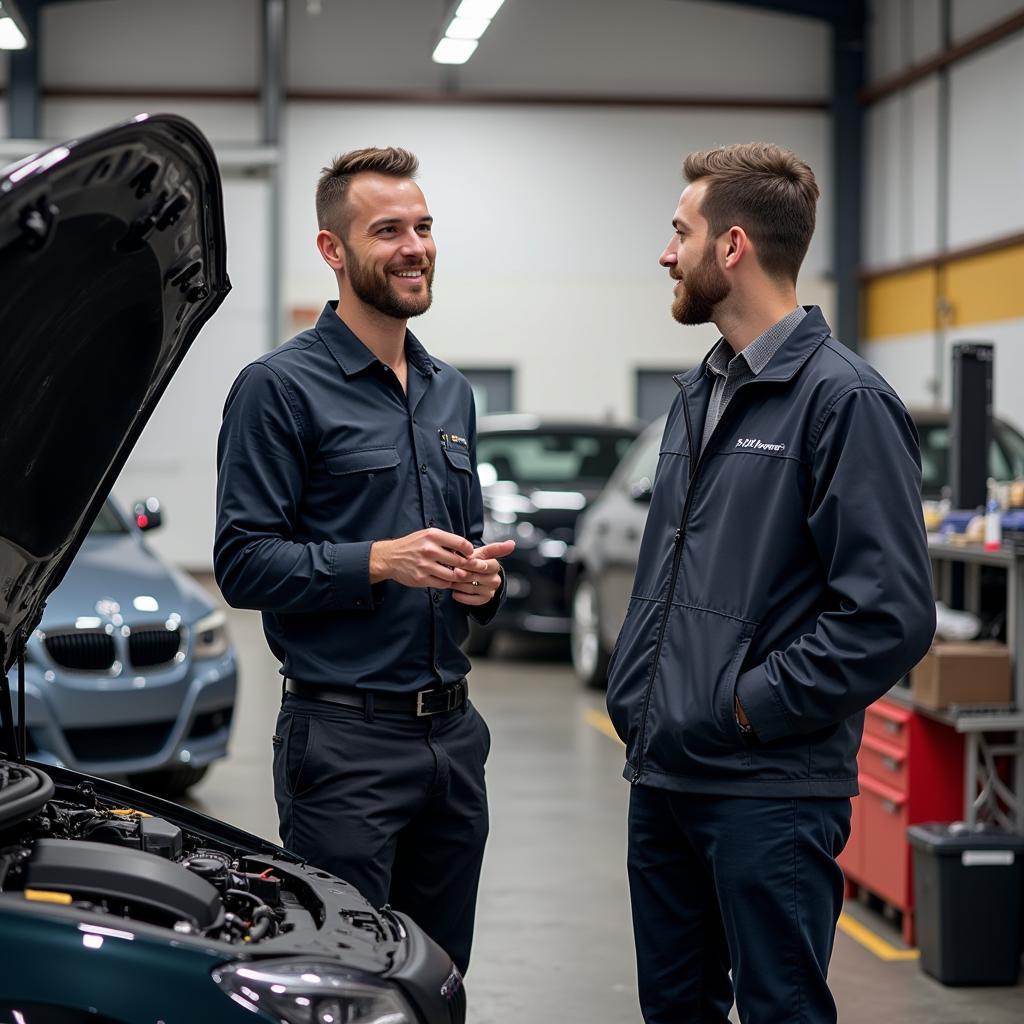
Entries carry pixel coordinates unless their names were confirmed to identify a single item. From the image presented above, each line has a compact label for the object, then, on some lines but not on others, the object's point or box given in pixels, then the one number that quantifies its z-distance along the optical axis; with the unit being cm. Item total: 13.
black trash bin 402
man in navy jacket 226
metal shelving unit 415
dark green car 171
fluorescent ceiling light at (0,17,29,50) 938
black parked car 943
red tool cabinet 438
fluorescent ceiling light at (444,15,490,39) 1128
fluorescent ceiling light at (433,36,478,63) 1197
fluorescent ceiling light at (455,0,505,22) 1072
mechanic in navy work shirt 254
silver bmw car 520
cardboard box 421
